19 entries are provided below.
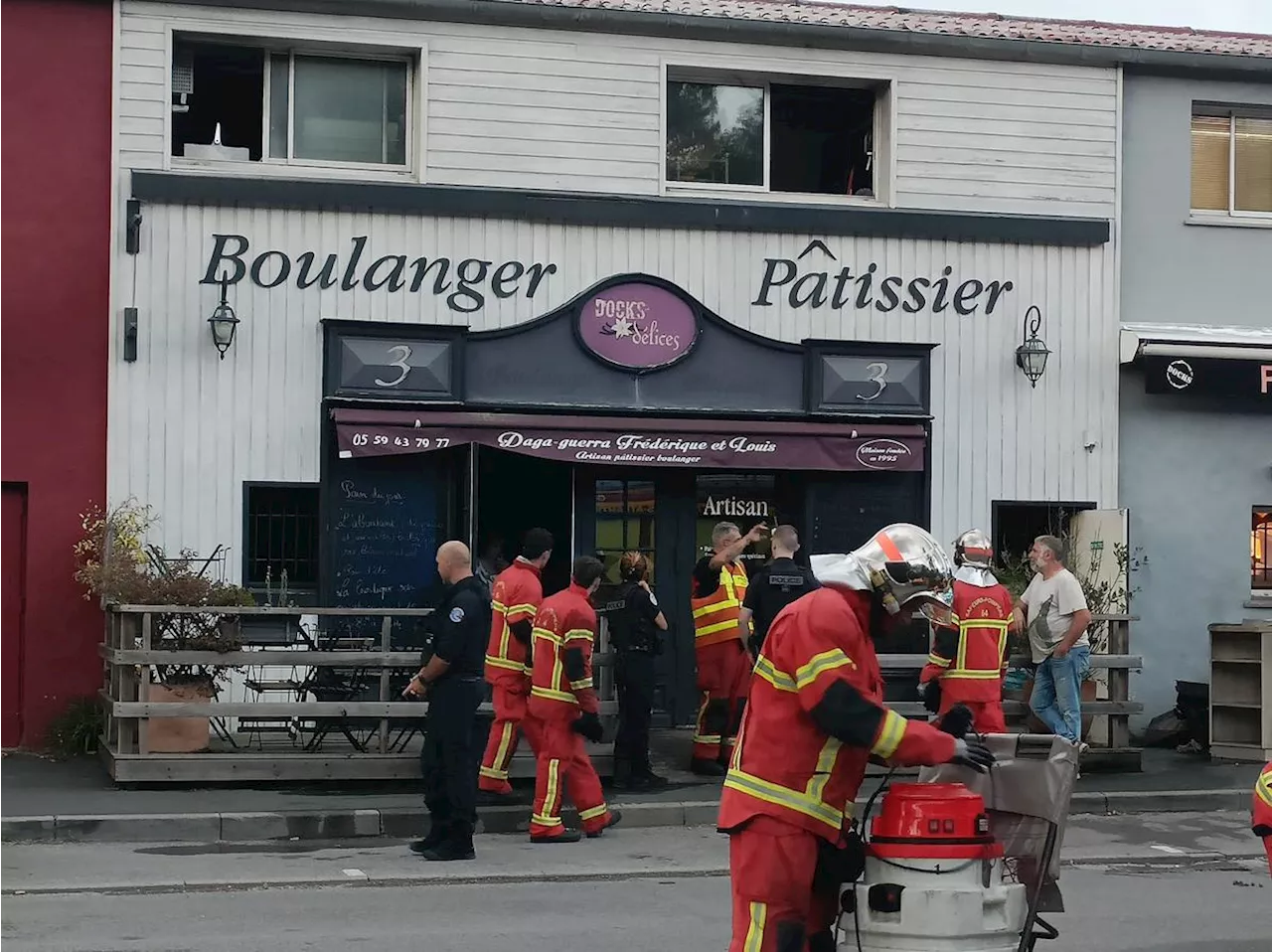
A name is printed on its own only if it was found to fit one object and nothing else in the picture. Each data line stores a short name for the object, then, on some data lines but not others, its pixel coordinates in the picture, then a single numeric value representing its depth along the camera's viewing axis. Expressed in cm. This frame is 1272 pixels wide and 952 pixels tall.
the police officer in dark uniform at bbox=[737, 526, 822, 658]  1365
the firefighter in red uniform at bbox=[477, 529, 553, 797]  1234
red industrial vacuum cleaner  571
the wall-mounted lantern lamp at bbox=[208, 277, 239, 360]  1542
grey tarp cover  608
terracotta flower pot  1356
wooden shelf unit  1564
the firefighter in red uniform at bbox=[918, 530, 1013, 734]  1249
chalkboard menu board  1588
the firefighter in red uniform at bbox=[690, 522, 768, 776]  1422
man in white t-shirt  1415
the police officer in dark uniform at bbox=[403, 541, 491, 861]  1078
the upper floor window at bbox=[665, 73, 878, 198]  1709
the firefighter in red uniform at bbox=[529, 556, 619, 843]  1187
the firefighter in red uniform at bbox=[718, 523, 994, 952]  574
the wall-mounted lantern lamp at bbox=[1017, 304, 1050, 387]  1727
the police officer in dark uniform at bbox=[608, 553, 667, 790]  1377
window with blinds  1822
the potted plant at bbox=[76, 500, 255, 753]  1359
